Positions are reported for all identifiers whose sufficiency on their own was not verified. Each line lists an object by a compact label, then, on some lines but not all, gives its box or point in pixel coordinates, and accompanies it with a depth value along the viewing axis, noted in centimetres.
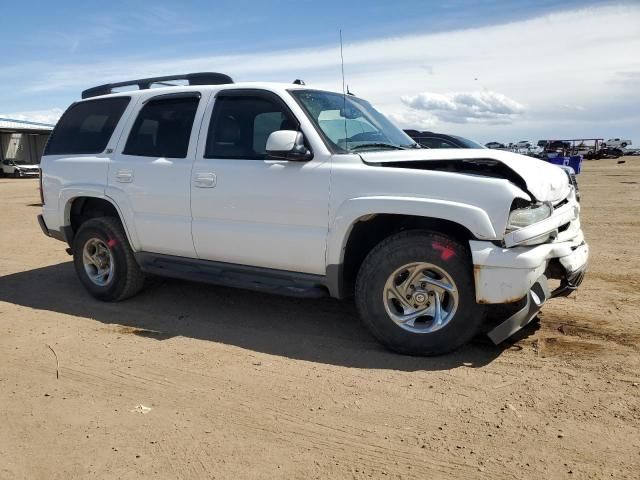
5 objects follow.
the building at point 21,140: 3869
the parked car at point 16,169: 3638
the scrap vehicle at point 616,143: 6003
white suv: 387
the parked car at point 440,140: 953
